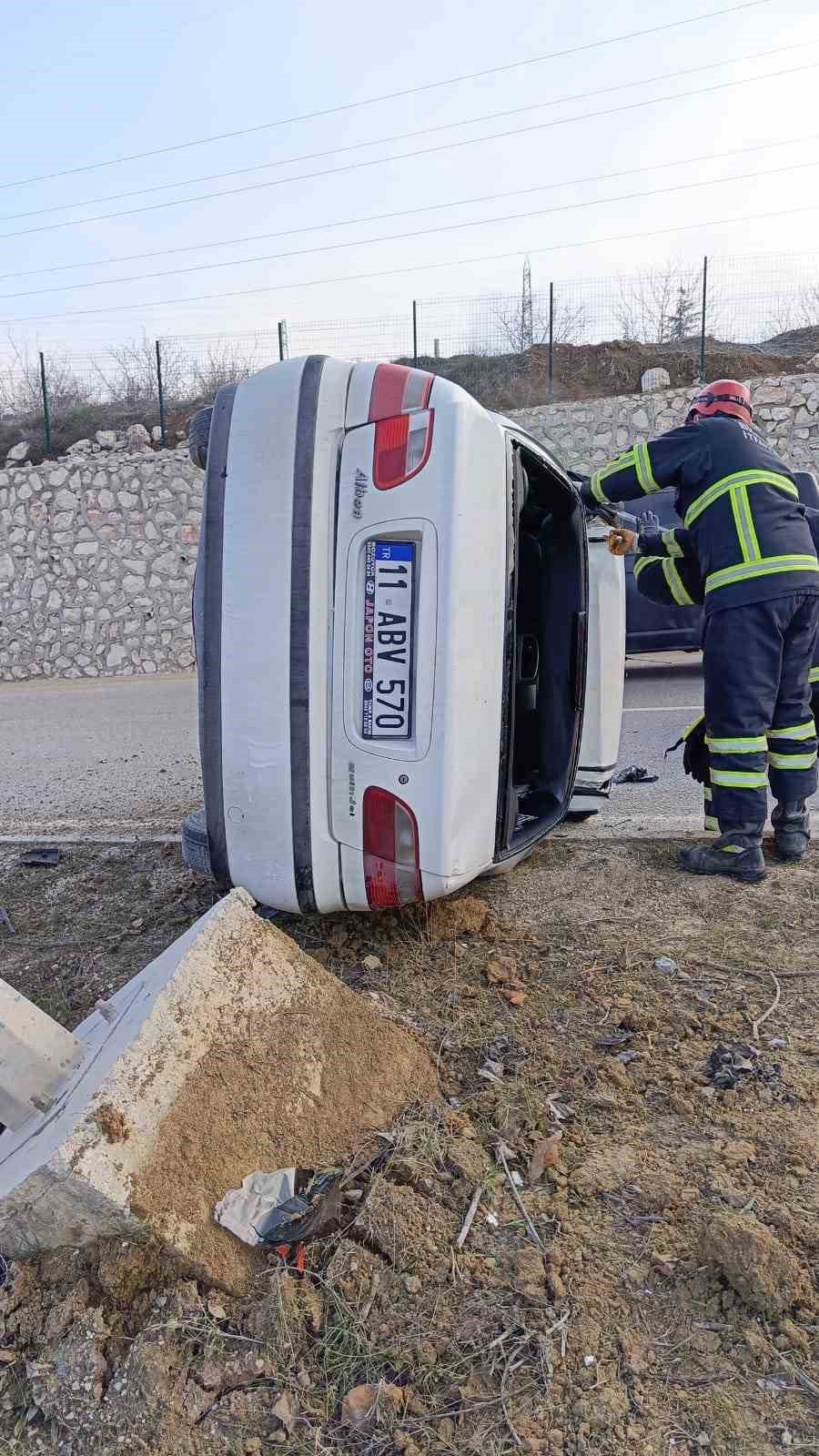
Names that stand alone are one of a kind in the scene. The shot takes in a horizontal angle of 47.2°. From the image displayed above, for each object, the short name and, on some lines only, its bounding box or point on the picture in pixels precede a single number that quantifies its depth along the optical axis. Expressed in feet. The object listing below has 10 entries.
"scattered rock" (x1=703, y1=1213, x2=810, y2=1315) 5.35
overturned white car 8.76
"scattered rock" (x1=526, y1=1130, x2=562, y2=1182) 6.44
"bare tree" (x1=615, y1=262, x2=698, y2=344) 64.85
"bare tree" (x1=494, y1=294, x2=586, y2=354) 67.21
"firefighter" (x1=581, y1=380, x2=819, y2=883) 11.75
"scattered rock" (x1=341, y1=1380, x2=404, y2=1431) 4.87
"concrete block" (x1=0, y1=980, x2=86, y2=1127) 6.47
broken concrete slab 5.60
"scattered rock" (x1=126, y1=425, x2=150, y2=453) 49.32
